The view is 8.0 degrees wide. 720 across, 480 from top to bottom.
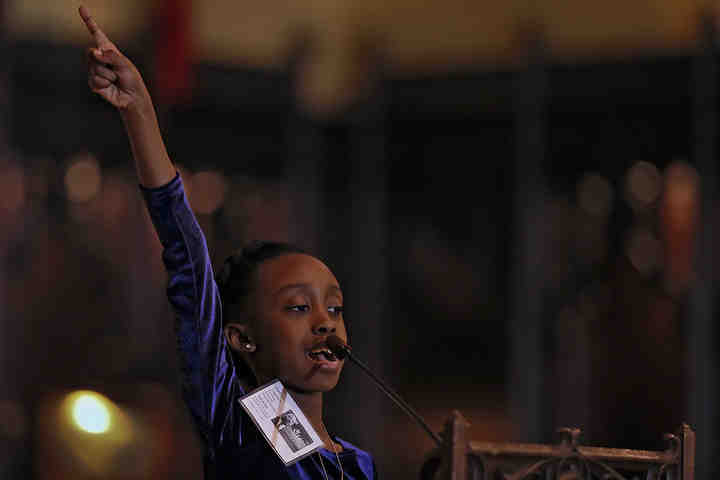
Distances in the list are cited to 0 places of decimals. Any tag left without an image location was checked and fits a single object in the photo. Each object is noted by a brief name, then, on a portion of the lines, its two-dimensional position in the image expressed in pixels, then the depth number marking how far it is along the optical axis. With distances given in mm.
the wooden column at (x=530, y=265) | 17302
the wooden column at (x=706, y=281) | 15883
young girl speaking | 6217
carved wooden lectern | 6119
